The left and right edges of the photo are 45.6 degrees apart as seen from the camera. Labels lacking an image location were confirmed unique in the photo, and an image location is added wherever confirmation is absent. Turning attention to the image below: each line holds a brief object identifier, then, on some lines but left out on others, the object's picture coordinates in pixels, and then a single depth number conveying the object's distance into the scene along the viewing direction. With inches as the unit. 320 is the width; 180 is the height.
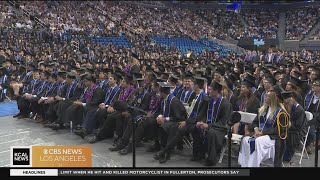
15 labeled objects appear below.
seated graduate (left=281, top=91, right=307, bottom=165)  246.2
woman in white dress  227.3
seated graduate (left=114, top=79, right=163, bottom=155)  280.7
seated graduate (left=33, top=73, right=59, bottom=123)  383.0
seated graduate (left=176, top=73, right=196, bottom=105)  303.1
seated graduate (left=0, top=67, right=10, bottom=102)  502.0
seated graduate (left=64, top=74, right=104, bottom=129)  339.3
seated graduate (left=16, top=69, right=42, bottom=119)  404.2
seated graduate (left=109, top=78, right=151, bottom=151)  287.0
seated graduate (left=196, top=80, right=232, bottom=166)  250.8
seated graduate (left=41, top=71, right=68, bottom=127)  366.6
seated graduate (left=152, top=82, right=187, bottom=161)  266.8
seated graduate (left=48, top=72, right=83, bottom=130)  354.0
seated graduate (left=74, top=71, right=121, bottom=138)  323.0
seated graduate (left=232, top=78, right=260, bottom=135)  273.4
